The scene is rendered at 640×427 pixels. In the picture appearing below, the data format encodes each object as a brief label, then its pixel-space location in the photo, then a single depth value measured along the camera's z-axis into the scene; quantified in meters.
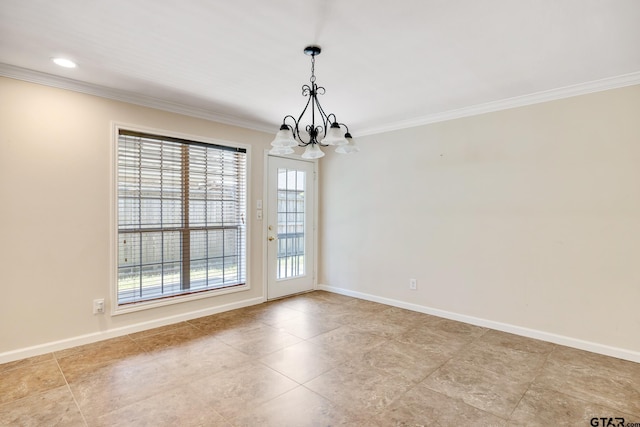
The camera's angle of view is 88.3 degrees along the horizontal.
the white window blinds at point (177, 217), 3.44
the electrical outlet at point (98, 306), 3.19
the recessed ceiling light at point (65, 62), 2.59
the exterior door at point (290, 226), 4.68
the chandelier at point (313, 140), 2.44
